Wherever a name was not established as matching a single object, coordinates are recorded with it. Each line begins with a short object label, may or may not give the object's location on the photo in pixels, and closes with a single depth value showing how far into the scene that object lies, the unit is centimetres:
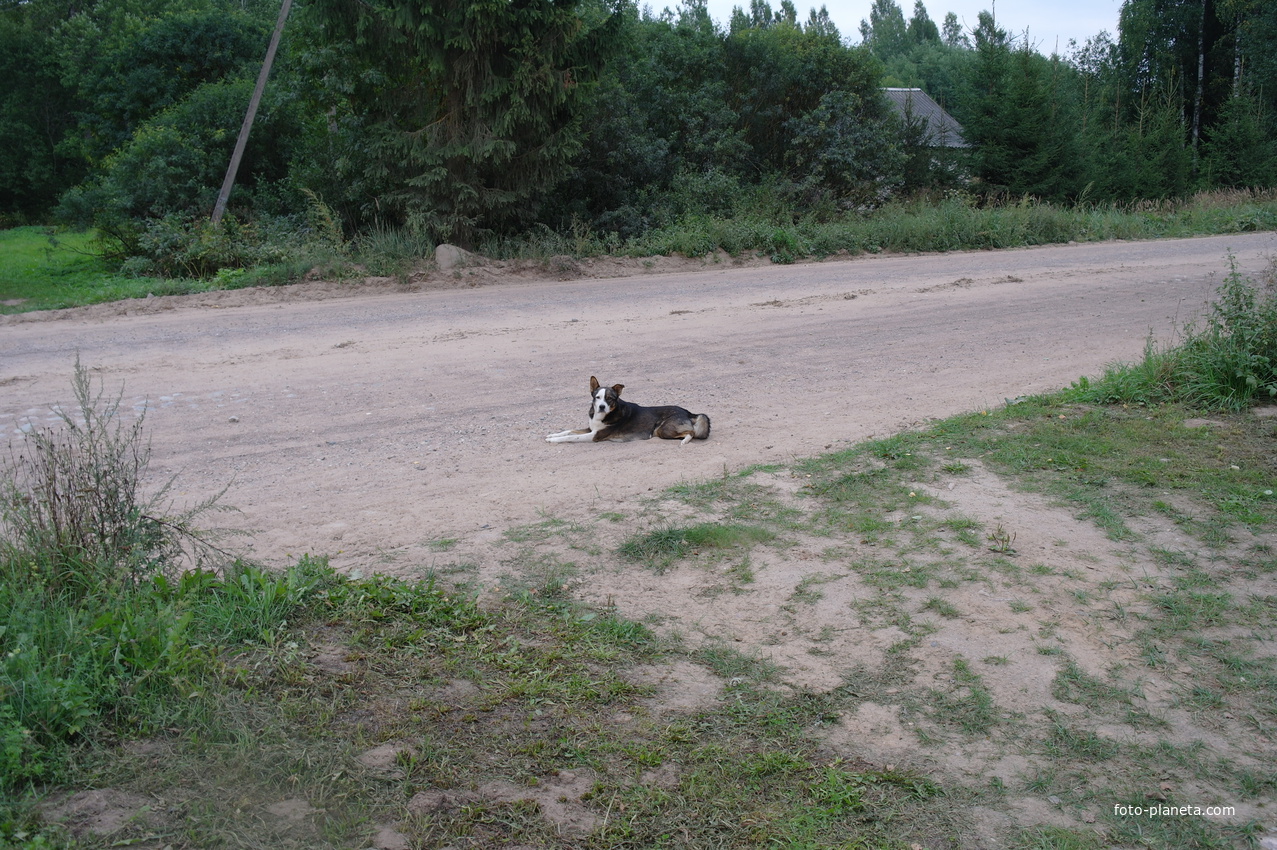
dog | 812
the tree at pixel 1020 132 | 3209
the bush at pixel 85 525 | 425
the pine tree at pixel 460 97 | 1827
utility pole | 1956
